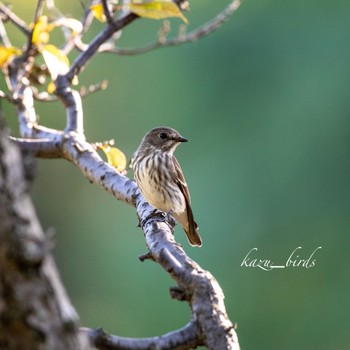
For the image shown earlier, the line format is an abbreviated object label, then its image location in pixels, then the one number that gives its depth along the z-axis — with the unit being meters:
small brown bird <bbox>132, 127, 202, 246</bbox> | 10.80
